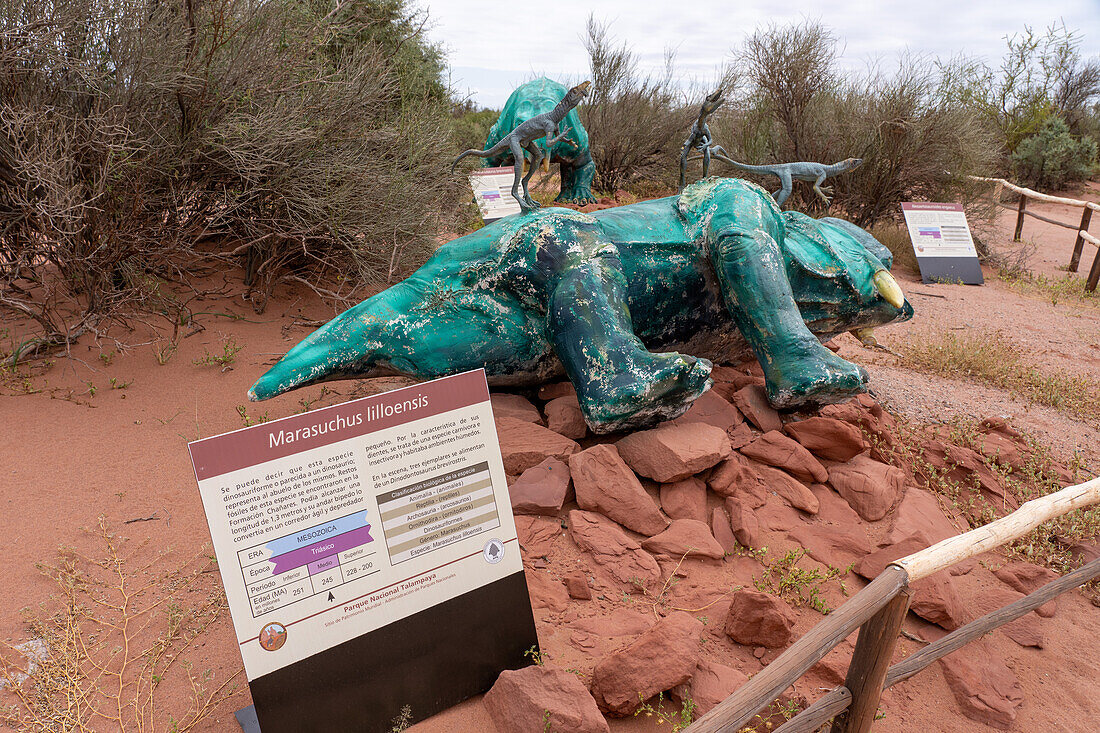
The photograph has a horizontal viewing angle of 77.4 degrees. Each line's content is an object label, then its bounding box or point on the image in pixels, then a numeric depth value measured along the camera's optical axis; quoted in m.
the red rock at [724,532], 2.49
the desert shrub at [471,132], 10.47
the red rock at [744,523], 2.49
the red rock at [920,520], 2.60
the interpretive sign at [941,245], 8.12
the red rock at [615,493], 2.43
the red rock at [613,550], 2.28
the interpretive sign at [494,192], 6.20
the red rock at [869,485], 2.77
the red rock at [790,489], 2.71
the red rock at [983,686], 1.99
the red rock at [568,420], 2.81
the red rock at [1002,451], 3.37
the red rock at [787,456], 2.83
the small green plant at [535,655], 1.91
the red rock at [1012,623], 2.34
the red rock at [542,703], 1.64
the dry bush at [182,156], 3.61
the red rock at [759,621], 2.02
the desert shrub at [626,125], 10.84
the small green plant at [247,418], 3.28
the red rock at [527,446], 2.62
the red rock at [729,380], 3.28
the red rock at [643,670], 1.76
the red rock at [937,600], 2.24
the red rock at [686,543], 2.37
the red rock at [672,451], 2.52
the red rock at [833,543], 2.48
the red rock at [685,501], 2.54
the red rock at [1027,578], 2.55
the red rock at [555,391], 3.12
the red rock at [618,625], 2.04
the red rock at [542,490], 2.47
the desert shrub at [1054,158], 15.66
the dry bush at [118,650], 1.76
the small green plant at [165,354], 3.90
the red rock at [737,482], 2.64
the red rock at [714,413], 2.92
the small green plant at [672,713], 1.74
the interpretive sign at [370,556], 1.51
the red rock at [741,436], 2.89
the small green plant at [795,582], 2.28
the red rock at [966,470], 3.16
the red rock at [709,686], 1.78
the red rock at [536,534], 2.35
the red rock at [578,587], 2.19
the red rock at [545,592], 2.15
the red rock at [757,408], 2.99
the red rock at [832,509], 2.72
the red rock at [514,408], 2.92
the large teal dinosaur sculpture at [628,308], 2.46
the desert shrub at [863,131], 9.37
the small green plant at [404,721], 1.73
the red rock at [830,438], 2.90
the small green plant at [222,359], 3.95
